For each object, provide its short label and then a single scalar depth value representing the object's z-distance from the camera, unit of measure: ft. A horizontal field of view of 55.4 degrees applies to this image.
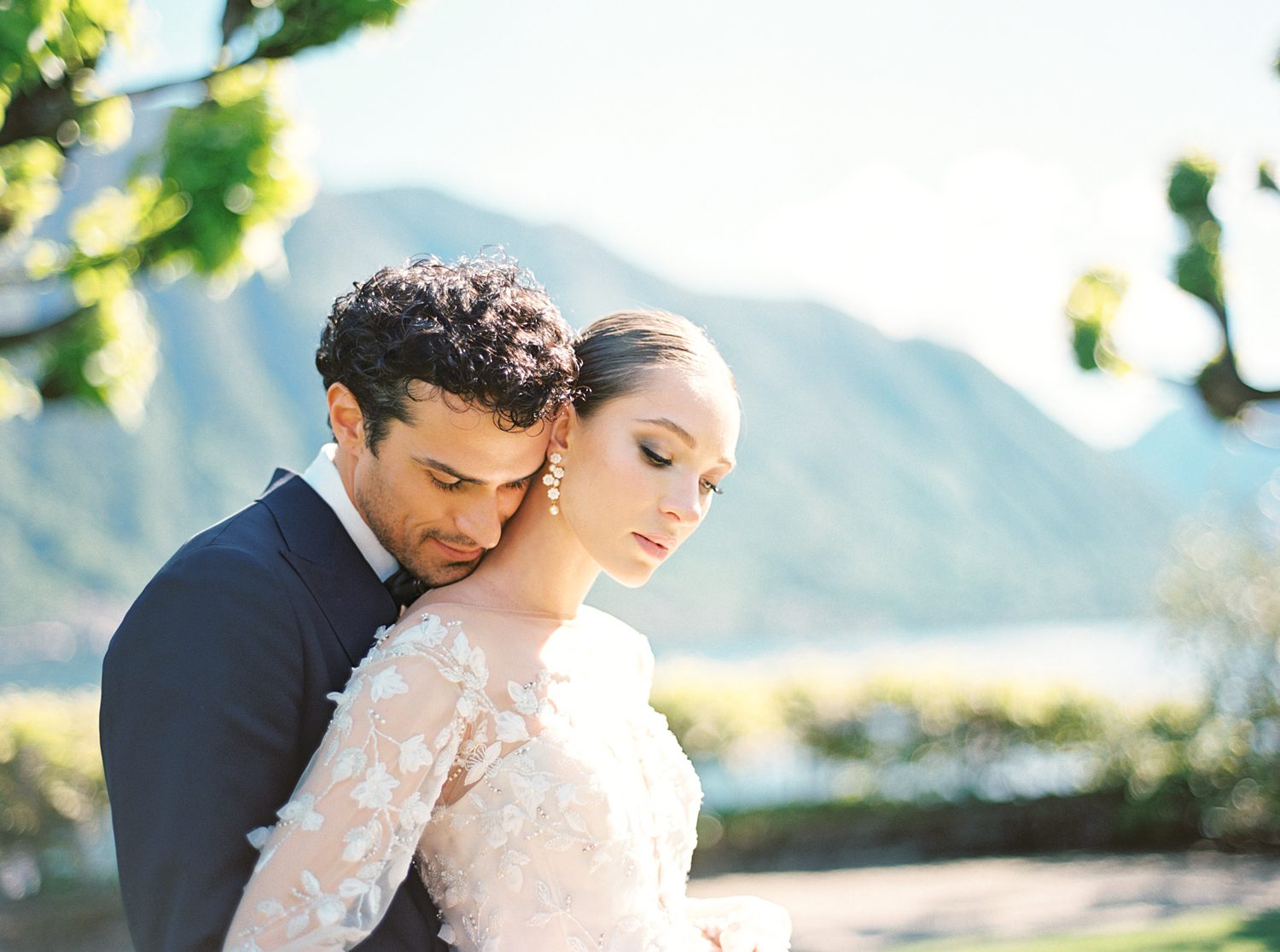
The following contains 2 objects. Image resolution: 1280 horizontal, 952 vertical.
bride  6.84
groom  6.56
